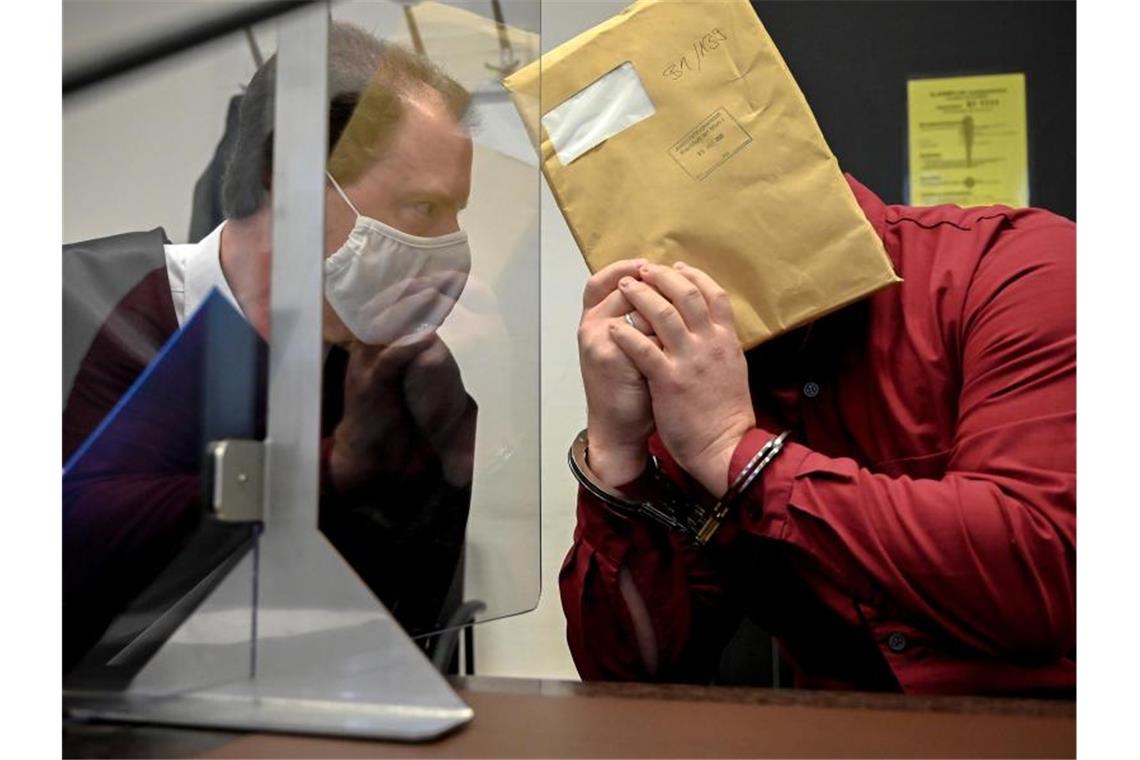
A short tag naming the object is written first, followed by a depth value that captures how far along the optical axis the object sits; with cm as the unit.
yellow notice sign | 344
